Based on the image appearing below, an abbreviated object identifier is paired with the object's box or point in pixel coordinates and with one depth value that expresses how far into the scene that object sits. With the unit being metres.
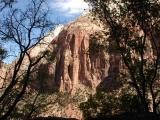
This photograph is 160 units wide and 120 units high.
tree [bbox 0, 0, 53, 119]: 18.19
